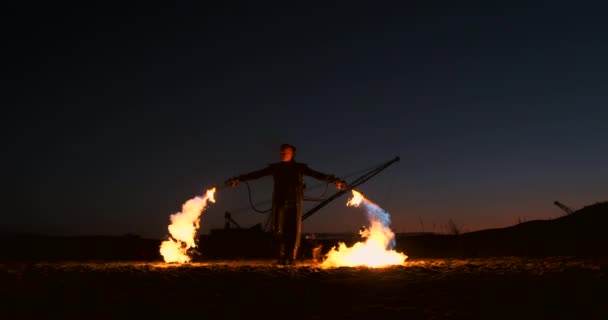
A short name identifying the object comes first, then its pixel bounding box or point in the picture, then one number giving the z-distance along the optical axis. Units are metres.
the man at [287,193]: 13.82
